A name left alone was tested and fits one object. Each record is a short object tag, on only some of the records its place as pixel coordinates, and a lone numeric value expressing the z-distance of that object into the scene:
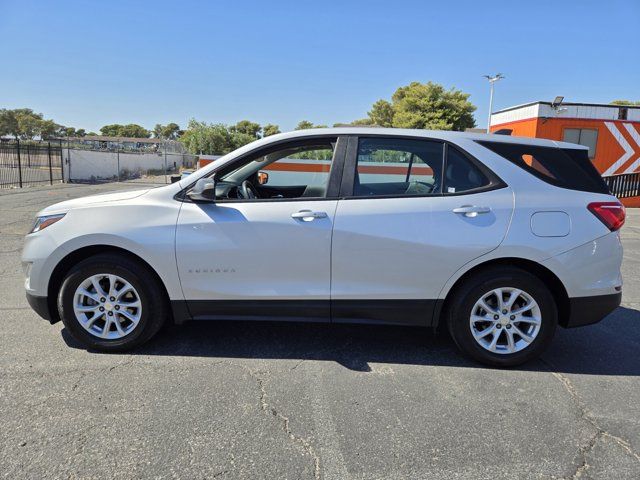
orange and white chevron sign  17.25
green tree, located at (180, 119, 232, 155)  35.91
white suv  3.42
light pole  39.09
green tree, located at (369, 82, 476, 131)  37.41
